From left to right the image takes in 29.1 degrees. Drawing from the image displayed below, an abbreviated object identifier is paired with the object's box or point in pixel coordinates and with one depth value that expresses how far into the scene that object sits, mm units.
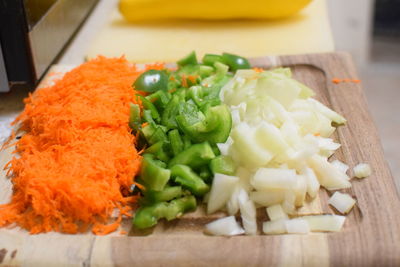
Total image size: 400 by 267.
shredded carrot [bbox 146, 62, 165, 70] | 545
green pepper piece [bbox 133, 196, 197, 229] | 417
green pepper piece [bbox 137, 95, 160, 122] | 483
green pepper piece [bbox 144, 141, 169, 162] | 453
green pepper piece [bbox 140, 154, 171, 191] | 428
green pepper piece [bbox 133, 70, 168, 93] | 504
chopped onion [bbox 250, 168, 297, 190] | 428
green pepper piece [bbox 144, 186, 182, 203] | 430
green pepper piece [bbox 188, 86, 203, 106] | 496
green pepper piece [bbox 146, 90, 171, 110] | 492
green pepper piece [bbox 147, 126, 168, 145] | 460
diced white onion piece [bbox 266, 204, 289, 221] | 422
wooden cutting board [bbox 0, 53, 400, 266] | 399
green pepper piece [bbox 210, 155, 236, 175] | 438
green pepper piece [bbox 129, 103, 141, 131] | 474
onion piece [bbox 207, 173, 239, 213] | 432
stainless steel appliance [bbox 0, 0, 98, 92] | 518
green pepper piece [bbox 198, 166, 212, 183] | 445
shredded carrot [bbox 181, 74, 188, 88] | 529
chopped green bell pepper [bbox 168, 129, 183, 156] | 455
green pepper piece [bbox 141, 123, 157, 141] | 464
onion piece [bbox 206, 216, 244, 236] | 416
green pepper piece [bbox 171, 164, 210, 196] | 435
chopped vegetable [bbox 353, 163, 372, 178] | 458
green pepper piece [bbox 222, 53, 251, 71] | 563
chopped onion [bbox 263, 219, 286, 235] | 415
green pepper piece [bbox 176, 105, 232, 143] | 455
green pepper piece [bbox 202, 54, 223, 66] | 565
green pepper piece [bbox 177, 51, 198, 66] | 562
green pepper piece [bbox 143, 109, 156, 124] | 476
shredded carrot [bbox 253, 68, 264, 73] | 544
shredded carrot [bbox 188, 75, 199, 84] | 530
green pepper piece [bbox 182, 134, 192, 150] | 455
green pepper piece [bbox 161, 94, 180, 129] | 472
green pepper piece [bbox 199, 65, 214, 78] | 550
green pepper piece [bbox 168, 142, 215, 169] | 441
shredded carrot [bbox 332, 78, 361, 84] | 558
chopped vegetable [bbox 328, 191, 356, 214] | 432
